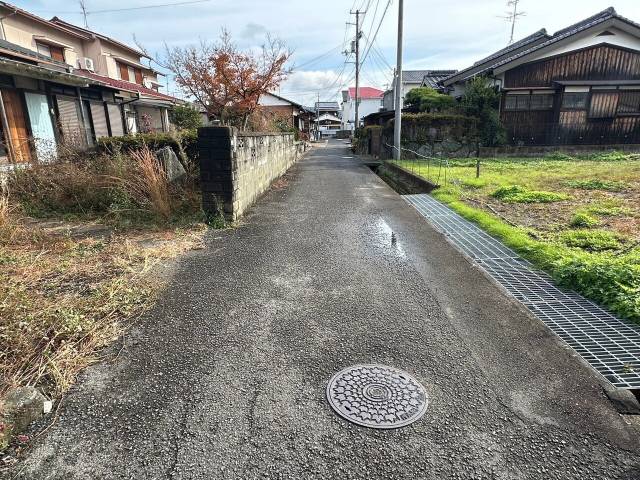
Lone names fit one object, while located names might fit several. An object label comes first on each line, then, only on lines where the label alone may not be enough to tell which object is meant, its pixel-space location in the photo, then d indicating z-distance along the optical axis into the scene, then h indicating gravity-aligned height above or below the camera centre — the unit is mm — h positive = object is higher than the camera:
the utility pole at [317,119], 54806 +2473
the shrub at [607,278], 3395 -1455
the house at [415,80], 29627 +5111
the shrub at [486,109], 18172 +1068
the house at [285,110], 25897 +2323
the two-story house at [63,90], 9638 +1640
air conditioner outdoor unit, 20266 +3905
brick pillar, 5973 -509
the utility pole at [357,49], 34191 +7581
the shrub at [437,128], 18250 +213
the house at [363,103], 71250 +5690
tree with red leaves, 14453 +1921
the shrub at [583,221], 5848 -1384
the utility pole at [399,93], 15938 +1629
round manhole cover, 2213 -1596
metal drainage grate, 2703 -1598
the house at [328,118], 66000 +3017
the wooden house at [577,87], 17828 +1993
